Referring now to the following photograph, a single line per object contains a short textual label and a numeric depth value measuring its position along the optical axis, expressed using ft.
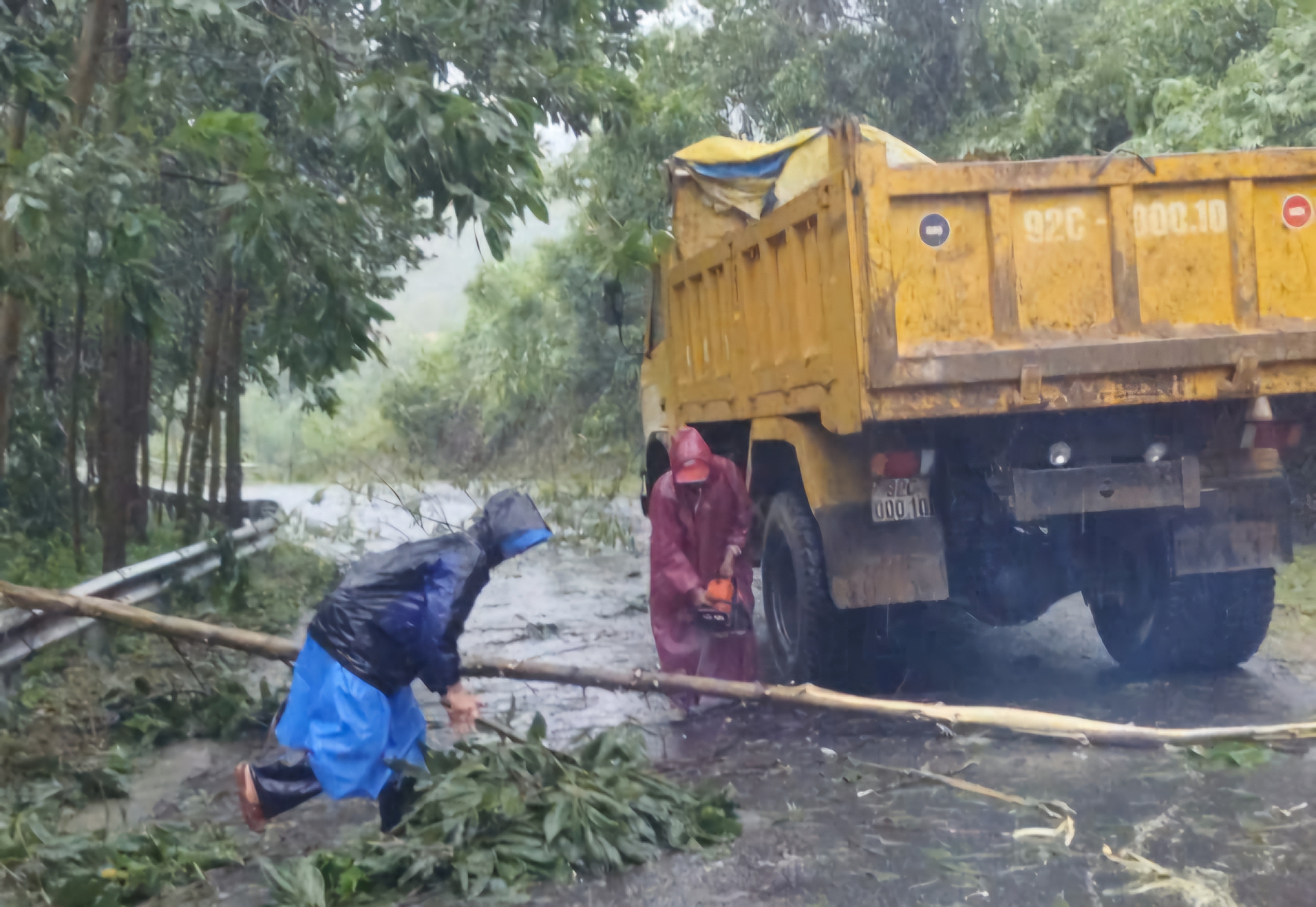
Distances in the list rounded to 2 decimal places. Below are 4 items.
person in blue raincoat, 13.93
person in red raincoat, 21.26
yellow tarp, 26.21
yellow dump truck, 17.25
